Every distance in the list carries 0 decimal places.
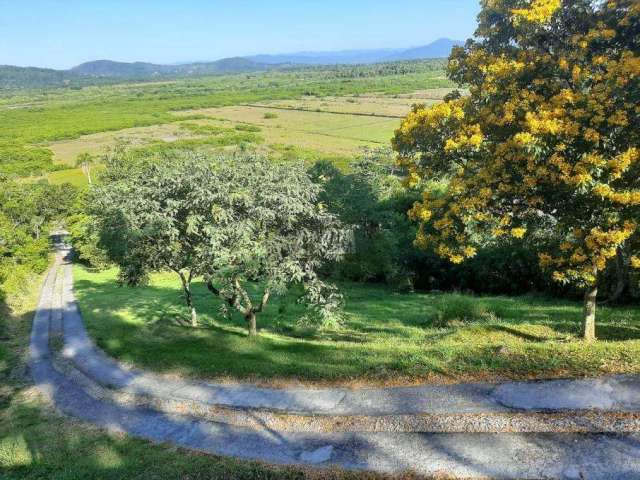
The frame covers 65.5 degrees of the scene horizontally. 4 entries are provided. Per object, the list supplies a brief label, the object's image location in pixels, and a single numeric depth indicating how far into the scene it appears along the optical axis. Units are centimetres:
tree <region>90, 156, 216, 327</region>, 1588
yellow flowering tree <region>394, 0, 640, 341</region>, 1229
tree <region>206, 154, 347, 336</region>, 1555
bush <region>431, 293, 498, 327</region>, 2256
